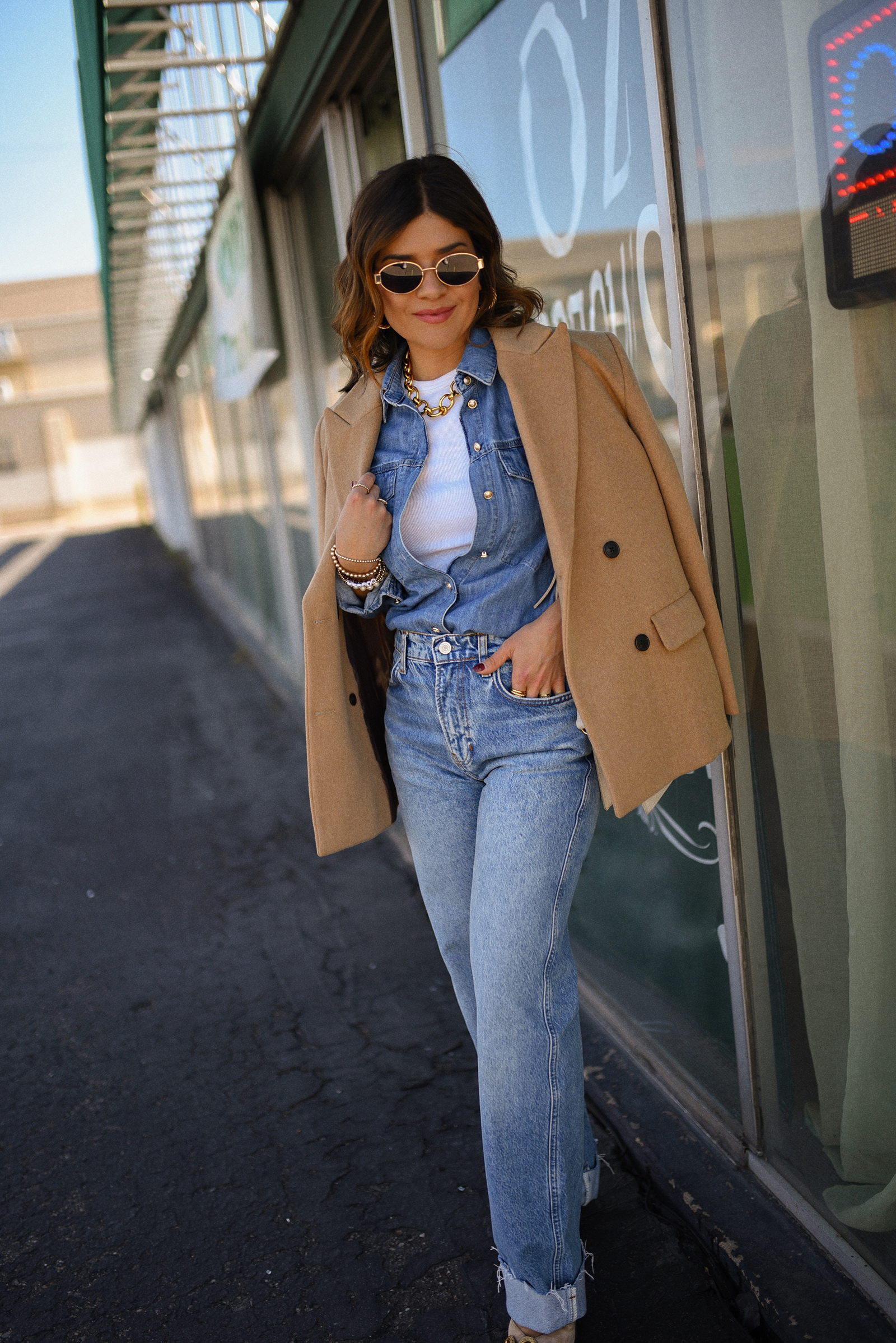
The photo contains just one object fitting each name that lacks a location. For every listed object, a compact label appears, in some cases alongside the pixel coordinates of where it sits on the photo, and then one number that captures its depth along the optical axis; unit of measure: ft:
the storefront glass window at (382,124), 13.87
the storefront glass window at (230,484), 30.58
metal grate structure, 16.52
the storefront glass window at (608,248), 7.64
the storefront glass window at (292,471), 21.34
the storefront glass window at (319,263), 16.97
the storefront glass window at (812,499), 5.10
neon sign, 4.68
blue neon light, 4.63
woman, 5.90
